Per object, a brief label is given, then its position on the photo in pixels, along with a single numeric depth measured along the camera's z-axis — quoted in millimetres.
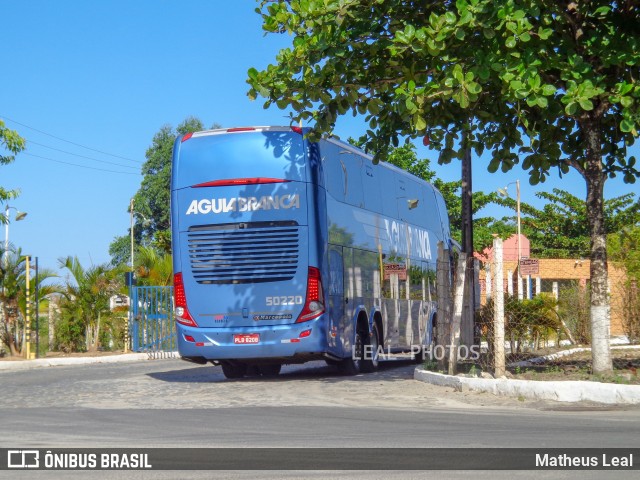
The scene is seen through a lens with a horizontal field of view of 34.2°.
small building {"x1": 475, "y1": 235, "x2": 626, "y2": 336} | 24605
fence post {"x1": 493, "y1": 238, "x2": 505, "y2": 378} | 14609
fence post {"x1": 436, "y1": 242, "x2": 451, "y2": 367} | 17406
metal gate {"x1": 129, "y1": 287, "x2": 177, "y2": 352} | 30141
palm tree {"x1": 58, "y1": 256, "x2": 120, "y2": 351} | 31156
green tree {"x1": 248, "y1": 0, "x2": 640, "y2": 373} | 12820
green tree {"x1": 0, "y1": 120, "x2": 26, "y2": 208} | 25734
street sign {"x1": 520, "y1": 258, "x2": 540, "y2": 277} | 25078
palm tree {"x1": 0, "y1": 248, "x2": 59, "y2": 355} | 28297
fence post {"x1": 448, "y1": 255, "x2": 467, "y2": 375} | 16297
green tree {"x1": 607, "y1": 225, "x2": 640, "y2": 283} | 25858
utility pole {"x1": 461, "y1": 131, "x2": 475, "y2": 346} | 18406
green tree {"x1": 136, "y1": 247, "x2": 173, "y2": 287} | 35094
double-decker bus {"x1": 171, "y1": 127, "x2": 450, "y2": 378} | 17641
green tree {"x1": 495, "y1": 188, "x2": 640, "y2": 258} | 50375
